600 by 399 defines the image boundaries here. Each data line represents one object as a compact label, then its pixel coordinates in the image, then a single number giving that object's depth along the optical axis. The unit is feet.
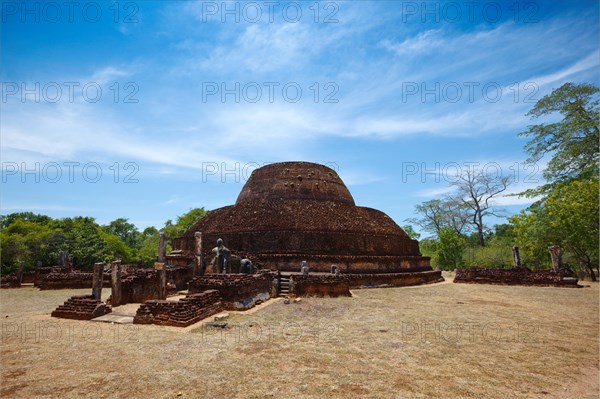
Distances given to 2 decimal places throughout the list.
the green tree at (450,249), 109.81
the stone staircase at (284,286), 41.28
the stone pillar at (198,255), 39.81
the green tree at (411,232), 160.45
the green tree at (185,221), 147.43
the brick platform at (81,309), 25.43
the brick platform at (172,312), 23.08
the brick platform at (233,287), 29.86
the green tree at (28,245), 78.43
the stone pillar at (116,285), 32.22
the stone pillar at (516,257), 72.95
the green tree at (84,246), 83.51
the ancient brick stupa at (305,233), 58.39
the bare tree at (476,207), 120.98
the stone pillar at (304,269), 45.38
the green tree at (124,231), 180.96
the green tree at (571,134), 66.85
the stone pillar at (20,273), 59.11
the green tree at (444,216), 128.06
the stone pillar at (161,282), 32.04
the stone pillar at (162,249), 33.47
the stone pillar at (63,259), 63.79
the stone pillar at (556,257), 60.64
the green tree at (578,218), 59.57
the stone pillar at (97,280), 29.12
